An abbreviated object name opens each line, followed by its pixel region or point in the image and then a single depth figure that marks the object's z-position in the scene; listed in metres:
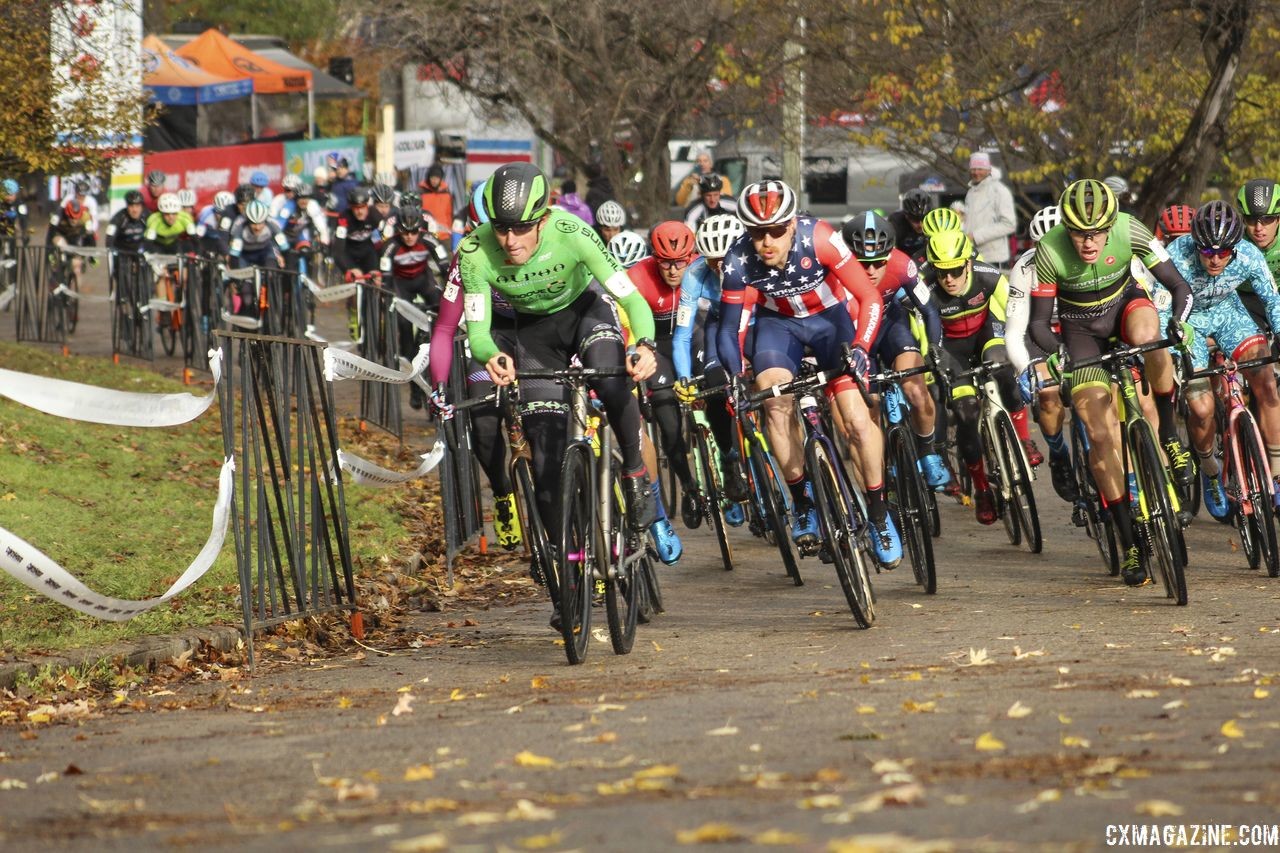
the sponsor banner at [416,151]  43.44
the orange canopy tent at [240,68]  47.62
